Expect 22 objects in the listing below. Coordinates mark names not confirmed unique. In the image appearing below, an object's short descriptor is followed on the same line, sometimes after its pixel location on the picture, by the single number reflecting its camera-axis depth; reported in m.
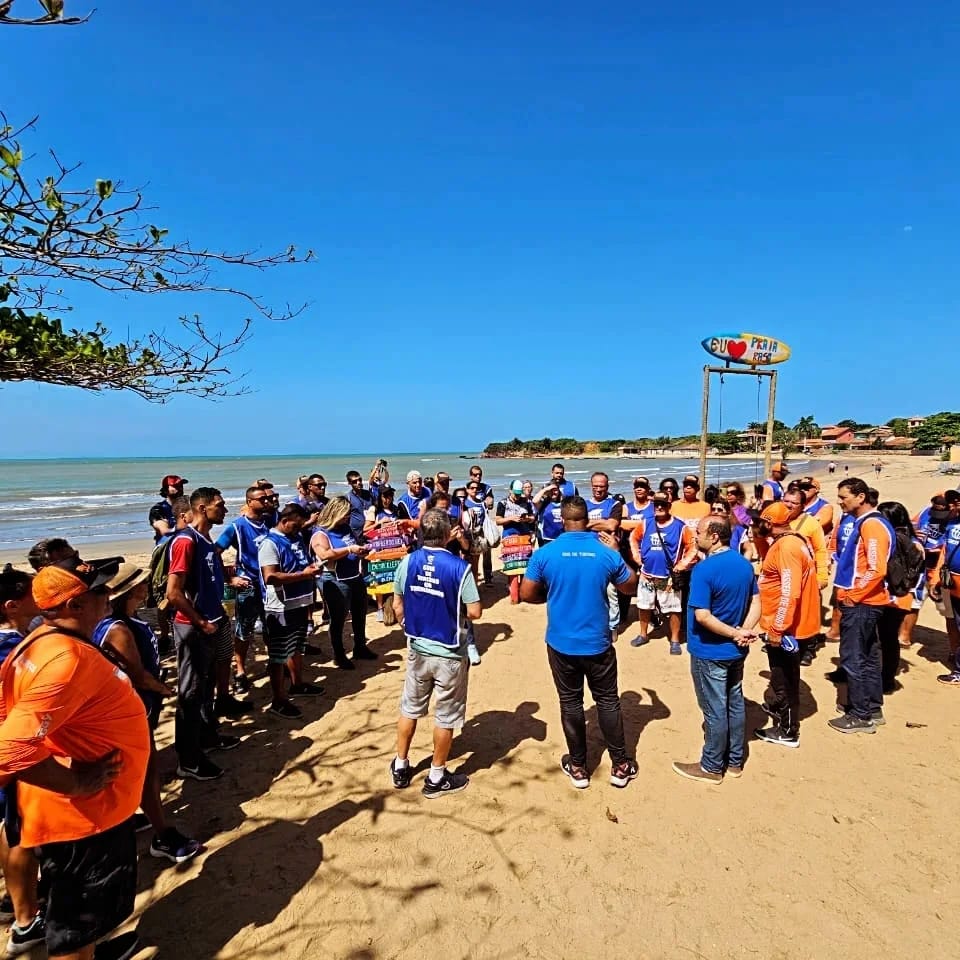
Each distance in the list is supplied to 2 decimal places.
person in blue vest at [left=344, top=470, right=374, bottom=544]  6.99
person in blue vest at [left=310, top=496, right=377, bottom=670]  5.77
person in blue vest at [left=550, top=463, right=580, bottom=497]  8.11
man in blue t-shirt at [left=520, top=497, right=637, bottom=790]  3.61
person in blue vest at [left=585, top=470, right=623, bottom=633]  6.71
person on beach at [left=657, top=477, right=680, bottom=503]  7.03
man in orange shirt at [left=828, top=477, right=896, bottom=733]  4.39
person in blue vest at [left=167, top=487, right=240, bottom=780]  3.84
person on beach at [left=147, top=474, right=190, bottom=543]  6.19
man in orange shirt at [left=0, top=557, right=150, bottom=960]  1.83
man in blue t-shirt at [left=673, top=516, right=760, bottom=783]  3.60
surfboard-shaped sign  11.81
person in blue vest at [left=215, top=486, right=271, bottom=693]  5.11
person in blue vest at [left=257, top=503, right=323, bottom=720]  4.74
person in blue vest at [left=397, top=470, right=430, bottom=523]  8.02
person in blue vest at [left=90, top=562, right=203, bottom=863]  2.86
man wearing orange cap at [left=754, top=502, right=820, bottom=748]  4.02
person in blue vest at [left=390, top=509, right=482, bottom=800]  3.66
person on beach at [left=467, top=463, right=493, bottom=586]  8.62
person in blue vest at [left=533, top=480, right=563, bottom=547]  7.46
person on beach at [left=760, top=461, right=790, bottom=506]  8.68
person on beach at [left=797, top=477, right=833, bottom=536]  6.76
